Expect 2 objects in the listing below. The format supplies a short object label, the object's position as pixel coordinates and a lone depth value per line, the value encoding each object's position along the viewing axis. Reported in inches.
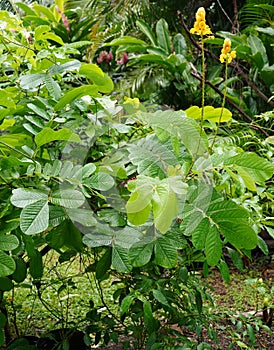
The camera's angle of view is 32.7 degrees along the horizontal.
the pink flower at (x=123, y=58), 185.2
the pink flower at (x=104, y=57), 191.6
